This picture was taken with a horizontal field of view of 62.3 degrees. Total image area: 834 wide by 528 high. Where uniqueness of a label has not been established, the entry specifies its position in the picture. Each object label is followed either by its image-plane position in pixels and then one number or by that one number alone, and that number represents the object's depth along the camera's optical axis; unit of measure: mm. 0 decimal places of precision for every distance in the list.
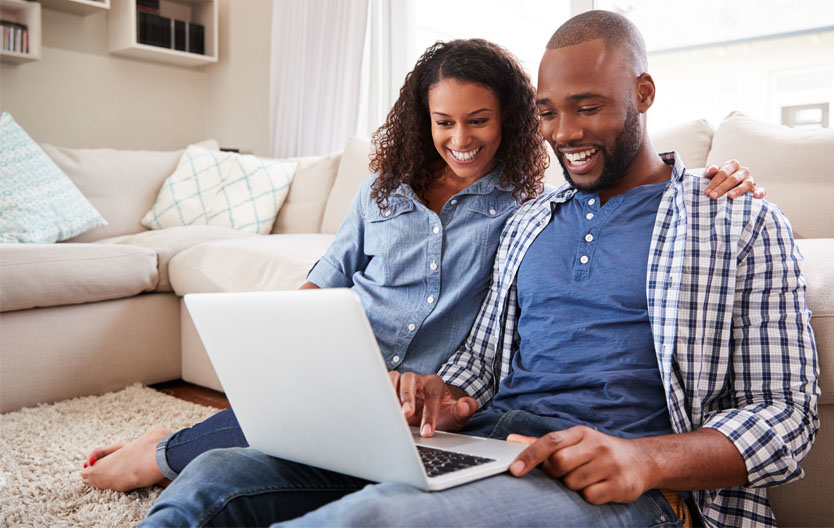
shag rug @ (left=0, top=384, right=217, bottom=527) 1307
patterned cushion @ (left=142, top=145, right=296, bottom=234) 2875
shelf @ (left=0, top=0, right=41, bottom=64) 3287
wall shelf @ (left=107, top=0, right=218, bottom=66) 3635
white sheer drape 3359
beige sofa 1567
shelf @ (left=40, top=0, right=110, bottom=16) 3447
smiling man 739
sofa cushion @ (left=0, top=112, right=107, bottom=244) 2461
